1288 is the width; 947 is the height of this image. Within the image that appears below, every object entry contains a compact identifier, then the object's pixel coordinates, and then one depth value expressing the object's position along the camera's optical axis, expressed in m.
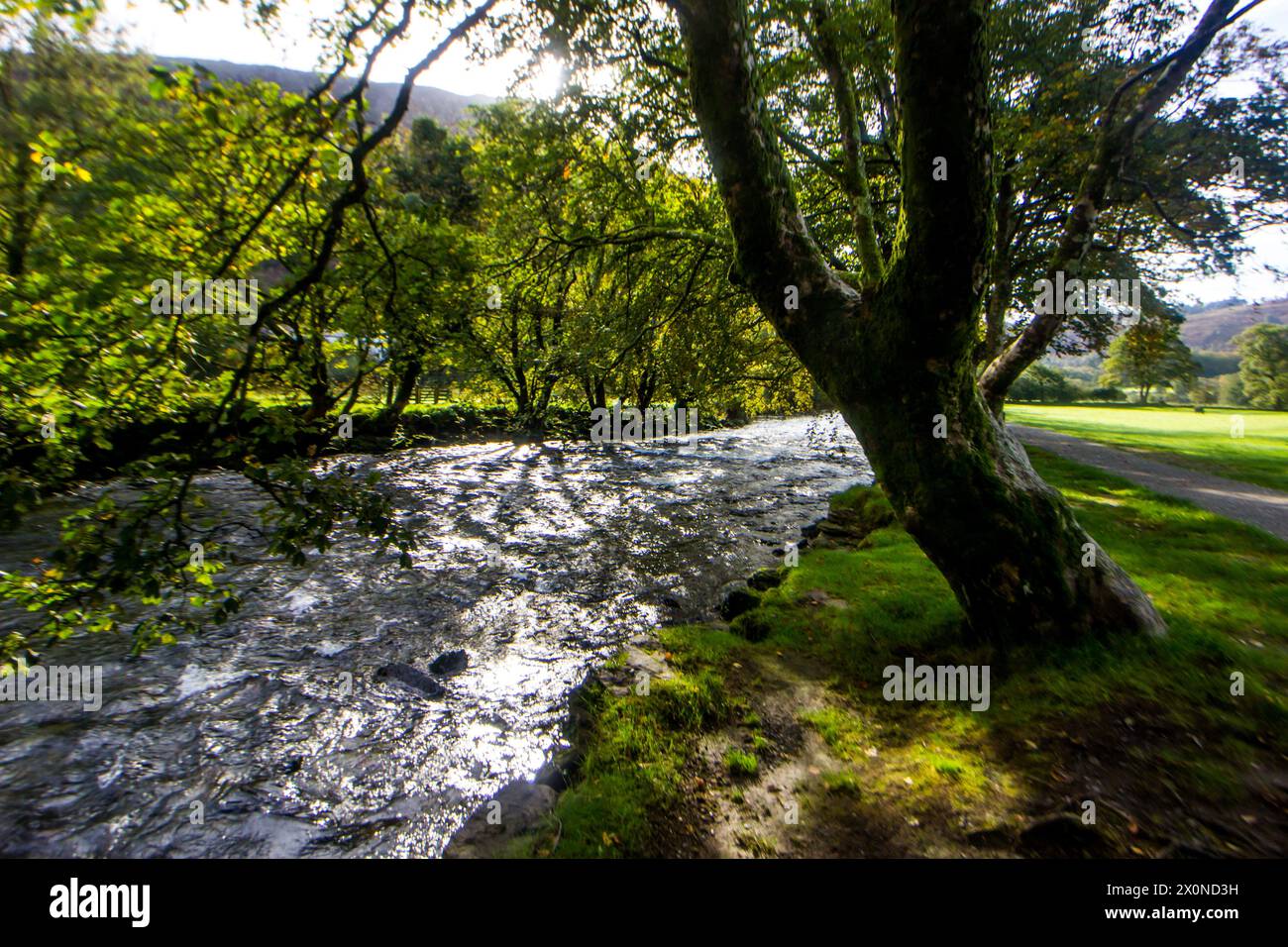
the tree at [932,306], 3.69
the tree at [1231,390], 92.96
